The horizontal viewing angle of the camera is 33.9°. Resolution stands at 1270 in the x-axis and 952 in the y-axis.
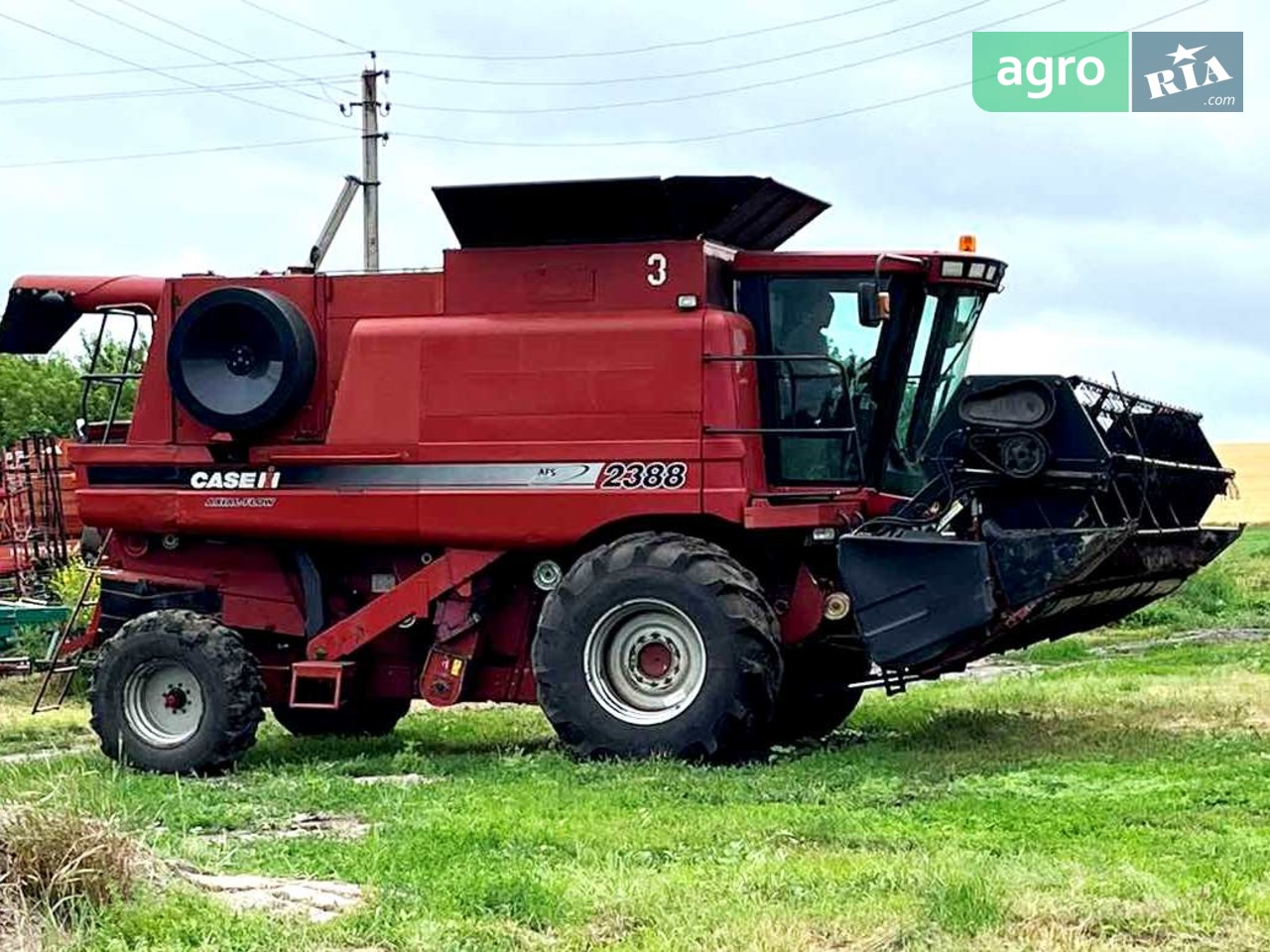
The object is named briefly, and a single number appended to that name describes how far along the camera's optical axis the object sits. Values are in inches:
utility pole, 1366.9
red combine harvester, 478.3
